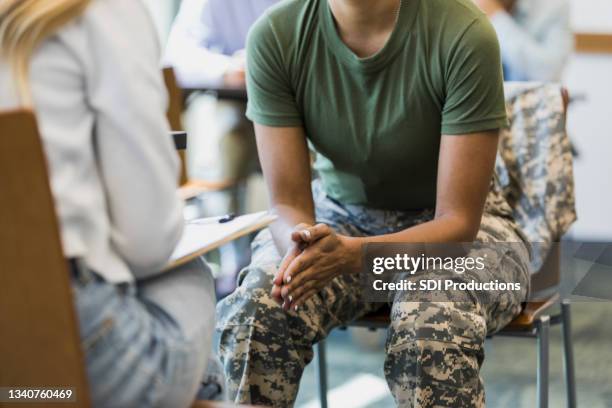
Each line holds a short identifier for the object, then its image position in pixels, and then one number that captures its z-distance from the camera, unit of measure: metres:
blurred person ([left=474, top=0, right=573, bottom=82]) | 5.07
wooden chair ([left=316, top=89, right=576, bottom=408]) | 3.03
